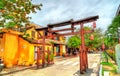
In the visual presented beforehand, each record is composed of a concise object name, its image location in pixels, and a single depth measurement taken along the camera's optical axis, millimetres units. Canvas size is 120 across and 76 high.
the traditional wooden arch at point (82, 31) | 6116
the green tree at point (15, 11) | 5747
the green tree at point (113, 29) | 11301
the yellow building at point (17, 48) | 7610
